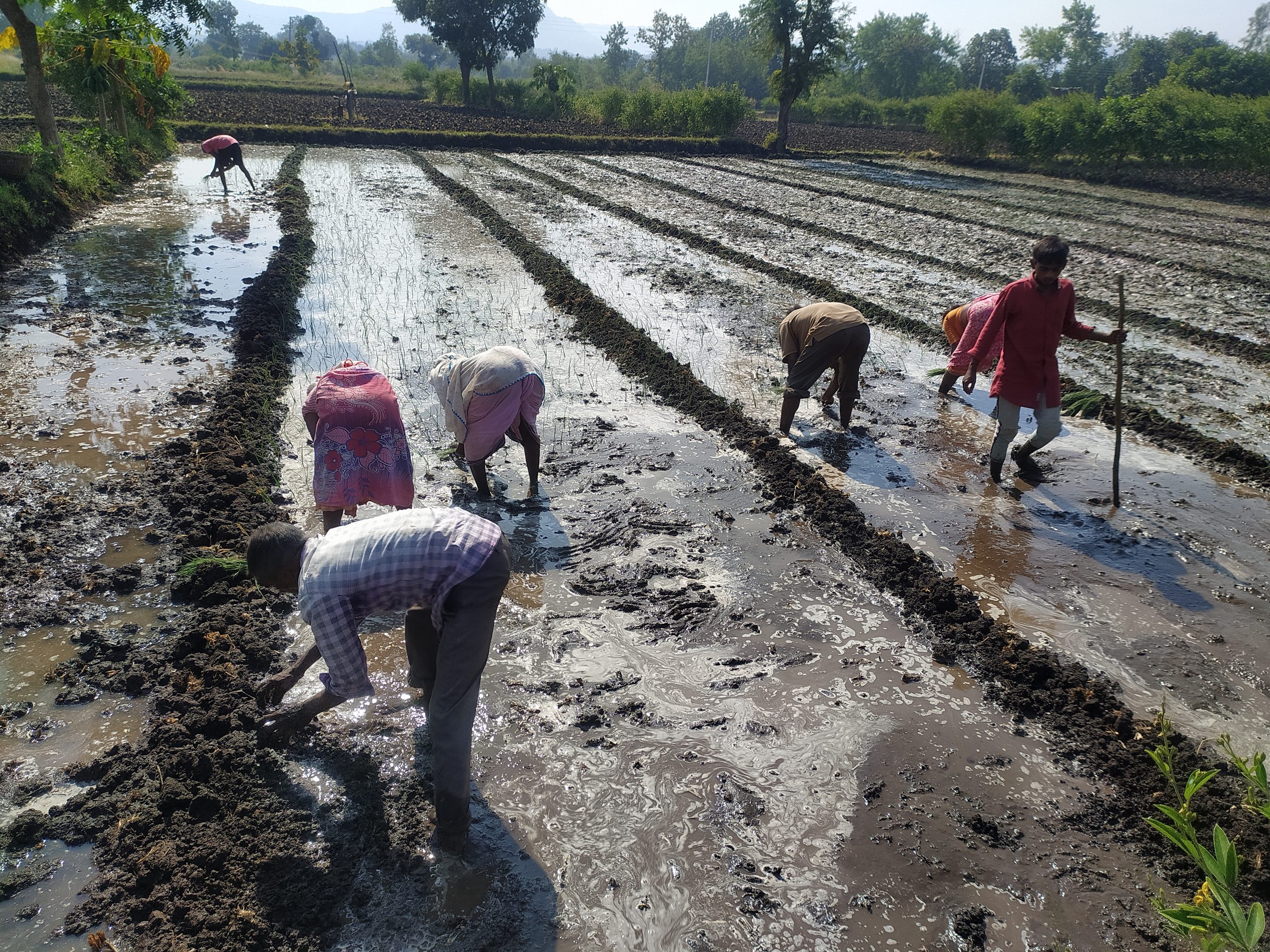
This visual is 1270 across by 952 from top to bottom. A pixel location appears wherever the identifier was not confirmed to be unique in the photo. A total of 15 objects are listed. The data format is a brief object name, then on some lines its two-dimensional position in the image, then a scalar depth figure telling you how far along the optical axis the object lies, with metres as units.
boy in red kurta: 5.01
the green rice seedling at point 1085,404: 6.91
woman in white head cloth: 4.57
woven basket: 11.64
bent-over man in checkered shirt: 2.49
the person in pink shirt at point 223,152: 15.10
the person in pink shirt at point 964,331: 6.33
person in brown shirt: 5.94
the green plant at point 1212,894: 2.08
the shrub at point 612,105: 34.91
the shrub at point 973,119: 28.05
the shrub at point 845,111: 47.69
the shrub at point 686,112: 32.69
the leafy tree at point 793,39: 29.86
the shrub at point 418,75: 54.03
